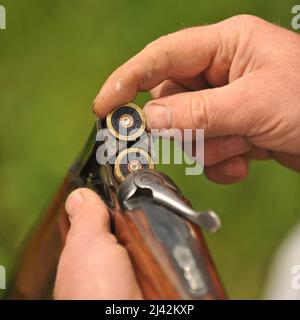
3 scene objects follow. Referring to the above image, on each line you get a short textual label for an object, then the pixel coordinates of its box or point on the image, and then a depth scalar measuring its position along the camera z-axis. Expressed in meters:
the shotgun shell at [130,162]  0.60
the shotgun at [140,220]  0.46
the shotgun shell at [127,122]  0.62
